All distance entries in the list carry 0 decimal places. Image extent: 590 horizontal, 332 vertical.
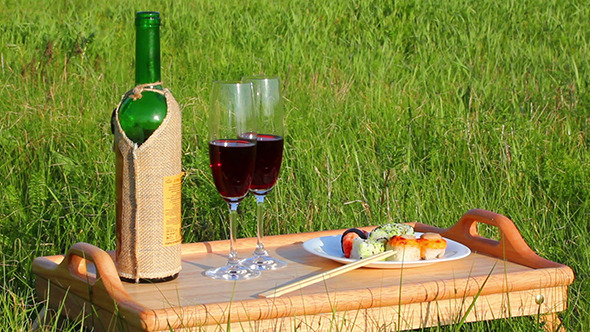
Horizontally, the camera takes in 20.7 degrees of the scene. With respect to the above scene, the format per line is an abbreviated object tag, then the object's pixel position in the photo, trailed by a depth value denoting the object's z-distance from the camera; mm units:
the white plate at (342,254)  3937
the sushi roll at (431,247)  4050
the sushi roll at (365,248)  3959
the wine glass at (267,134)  3821
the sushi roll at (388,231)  4075
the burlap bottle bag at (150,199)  3567
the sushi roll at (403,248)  3981
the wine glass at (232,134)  3547
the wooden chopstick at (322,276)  3467
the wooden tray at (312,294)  3311
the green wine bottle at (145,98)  3588
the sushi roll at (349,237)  4082
